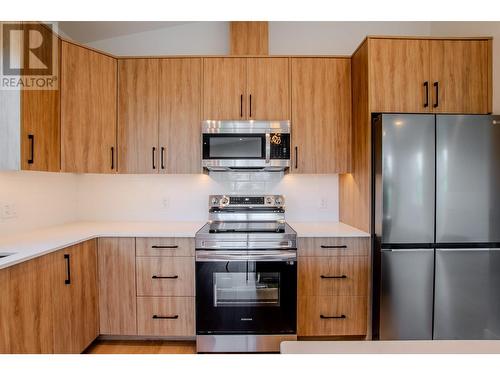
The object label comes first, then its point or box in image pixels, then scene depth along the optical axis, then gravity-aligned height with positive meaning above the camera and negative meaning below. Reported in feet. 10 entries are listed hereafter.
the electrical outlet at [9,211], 6.81 -0.60
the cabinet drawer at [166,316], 7.34 -3.14
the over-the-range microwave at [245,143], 8.07 +1.06
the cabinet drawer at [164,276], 7.32 -2.19
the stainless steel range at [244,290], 7.14 -2.48
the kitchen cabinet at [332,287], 7.25 -2.44
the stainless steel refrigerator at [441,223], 6.36 -0.82
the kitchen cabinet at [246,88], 8.23 +2.56
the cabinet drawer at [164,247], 7.34 -1.50
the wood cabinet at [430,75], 7.07 +2.49
